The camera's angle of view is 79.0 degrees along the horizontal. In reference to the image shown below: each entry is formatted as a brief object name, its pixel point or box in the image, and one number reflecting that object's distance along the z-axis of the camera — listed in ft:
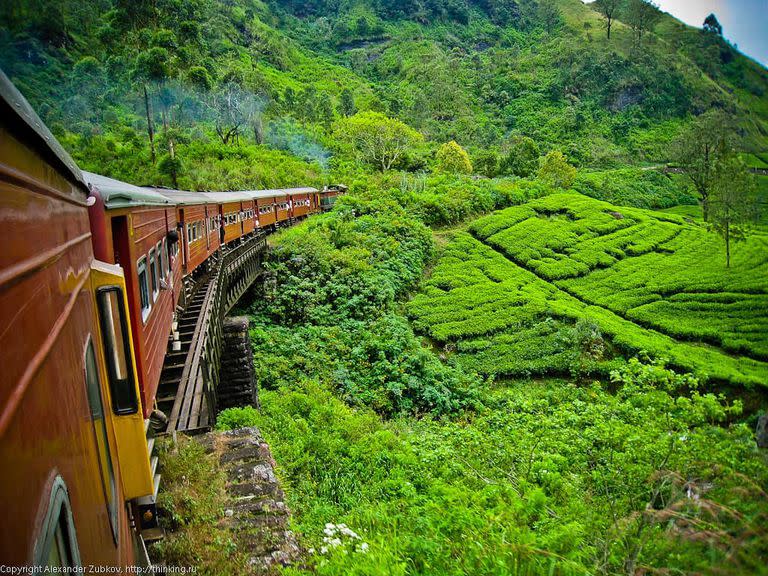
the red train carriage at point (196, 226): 33.99
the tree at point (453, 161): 157.17
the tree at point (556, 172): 147.95
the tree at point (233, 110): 141.28
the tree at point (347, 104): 216.33
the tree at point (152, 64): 79.92
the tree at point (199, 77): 92.58
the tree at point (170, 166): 81.34
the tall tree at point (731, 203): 94.38
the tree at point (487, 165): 168.25
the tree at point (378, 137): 143.54
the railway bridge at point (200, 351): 23.10
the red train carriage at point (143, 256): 12.80
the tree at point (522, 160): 166.30
